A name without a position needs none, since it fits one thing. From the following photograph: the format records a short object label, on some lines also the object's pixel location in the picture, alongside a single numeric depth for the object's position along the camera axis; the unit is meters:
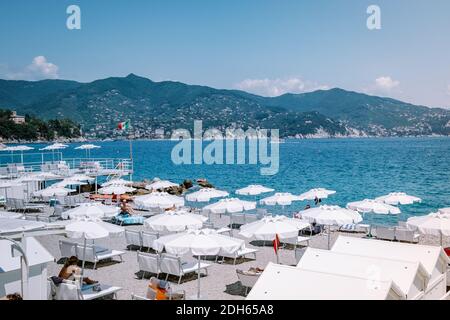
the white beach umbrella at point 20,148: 33.88
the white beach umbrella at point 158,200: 17.28
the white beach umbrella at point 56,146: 36.09
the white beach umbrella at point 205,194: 18.56
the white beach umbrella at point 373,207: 15.28
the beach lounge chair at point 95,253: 11.86
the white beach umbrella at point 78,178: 25.25
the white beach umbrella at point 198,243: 9.22
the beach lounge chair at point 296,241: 14.27
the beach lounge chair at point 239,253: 12.51
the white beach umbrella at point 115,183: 24.42
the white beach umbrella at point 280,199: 18.56
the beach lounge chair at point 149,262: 10.63
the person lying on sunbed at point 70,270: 9.10
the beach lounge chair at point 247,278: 9.48
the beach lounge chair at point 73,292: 8.12
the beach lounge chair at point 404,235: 14.90
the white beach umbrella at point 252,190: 21.78
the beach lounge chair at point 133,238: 13.93
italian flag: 35.28
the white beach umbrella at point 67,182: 22.36
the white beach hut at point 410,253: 8.04
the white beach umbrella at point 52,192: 20.30
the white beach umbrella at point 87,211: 14.05
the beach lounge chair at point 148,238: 13.62
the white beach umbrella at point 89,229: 10.34
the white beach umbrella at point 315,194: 19.56
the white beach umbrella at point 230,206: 15.77
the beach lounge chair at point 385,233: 15.13
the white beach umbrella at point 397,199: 17.12
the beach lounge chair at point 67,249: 12.12
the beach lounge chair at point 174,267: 10.42
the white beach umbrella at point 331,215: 12.73
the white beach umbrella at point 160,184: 24.51
